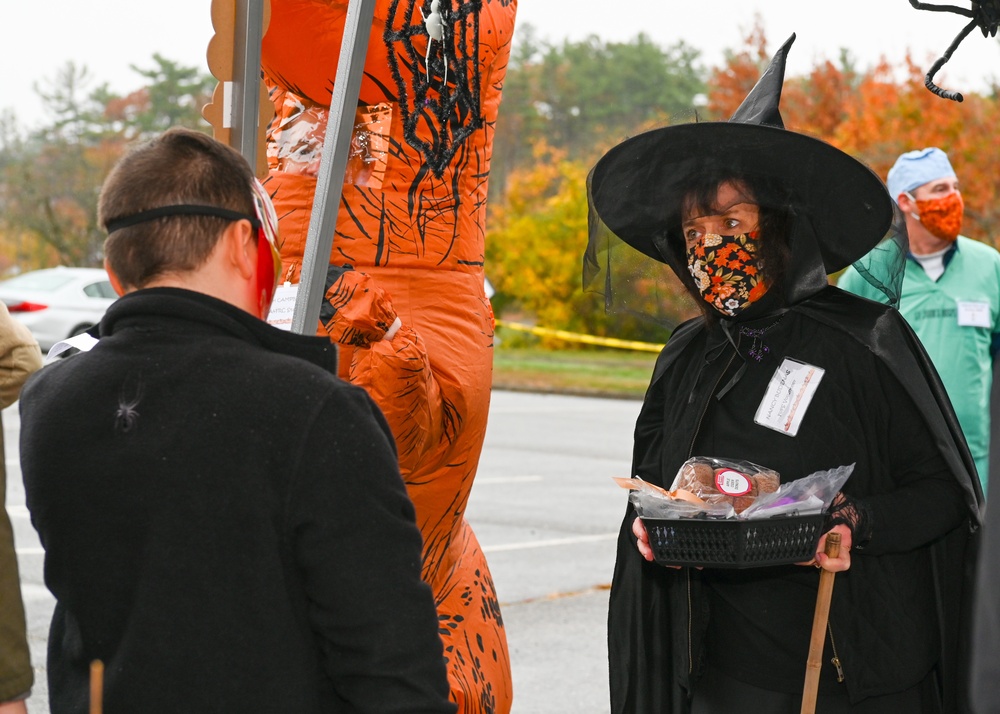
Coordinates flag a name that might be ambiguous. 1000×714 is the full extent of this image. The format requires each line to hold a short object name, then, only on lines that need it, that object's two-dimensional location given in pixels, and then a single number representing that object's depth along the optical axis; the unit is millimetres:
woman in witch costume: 2793
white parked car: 19500
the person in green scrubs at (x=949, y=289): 5336
